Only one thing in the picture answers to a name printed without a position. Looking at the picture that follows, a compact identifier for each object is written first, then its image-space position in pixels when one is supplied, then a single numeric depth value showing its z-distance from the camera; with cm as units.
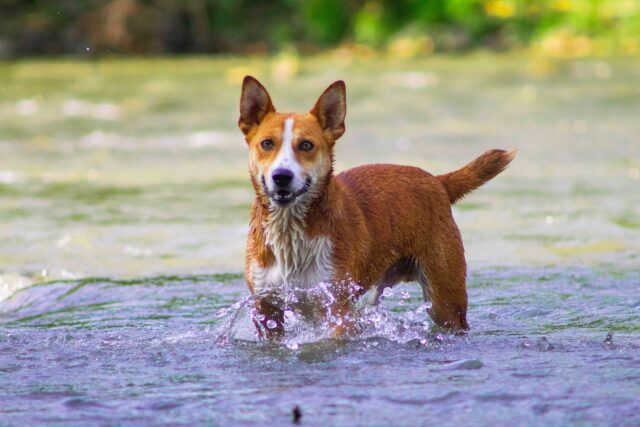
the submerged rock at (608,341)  1297
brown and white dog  1264
